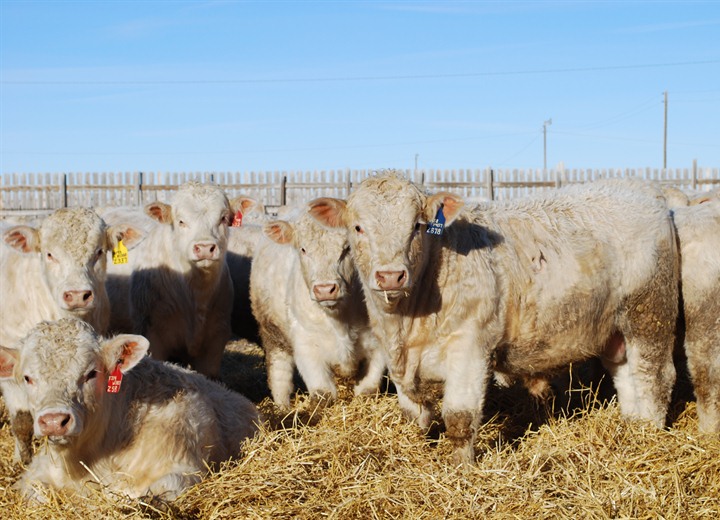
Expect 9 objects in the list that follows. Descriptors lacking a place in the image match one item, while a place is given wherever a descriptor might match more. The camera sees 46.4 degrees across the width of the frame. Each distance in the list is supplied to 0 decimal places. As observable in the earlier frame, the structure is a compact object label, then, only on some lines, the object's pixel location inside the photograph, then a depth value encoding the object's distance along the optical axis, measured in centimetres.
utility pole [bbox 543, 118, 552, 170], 6102
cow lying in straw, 410
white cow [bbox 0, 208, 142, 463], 570
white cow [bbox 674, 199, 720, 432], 570
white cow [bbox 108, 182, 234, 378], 716
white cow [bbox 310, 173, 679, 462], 491
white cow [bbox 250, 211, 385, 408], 630
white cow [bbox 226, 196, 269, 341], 847
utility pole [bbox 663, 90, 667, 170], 4584
